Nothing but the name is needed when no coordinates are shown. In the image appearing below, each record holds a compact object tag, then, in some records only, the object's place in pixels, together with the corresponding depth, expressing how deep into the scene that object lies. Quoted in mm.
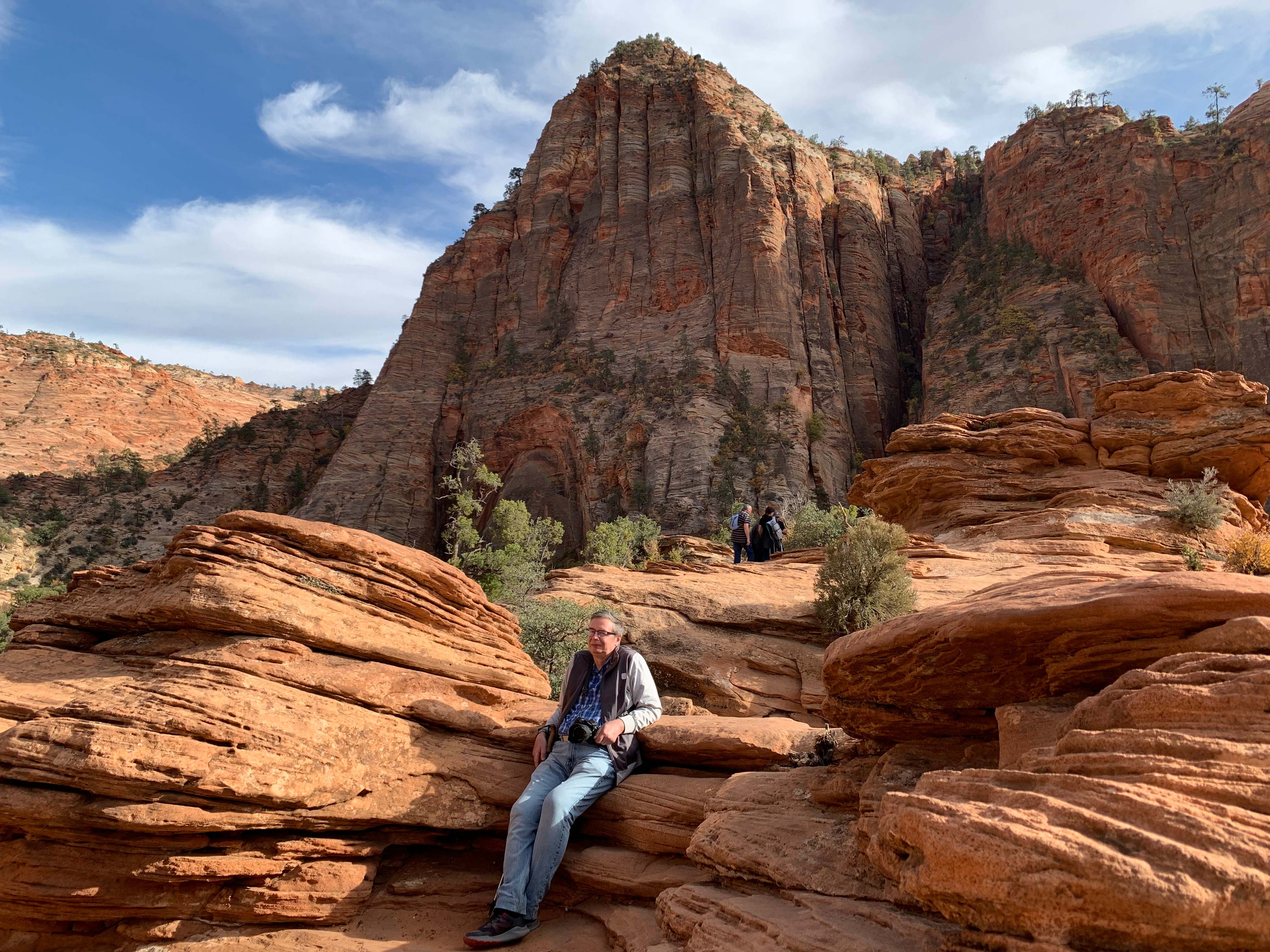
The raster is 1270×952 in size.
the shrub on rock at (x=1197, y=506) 16406
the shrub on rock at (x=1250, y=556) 11758
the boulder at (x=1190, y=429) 18641
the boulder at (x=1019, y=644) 4281
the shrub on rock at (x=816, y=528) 21828
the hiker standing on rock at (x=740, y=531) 19766
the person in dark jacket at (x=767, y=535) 20469
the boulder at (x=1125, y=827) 2879
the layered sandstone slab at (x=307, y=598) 6801
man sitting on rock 5383
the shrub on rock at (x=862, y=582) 12648
